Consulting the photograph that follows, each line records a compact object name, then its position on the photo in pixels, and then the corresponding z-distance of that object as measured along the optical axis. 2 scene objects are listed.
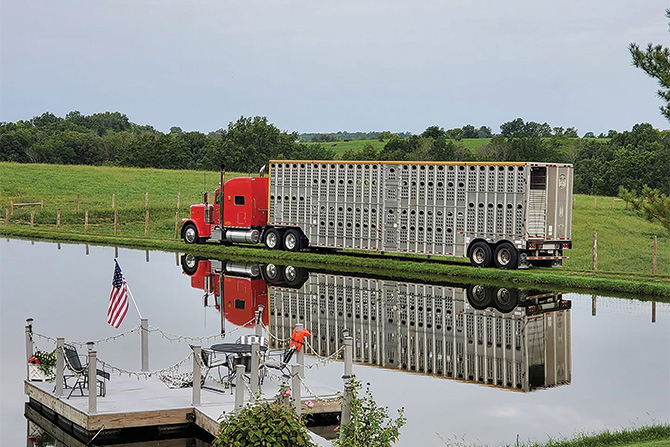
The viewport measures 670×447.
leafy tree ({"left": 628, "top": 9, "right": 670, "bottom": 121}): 19.77
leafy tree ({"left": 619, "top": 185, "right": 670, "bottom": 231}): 18.97
